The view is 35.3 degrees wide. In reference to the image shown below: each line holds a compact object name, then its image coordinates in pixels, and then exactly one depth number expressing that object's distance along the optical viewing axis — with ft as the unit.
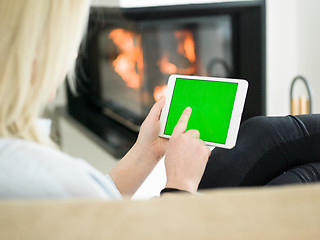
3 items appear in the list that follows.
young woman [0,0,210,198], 2.25
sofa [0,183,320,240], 1.72
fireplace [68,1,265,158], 8.35
